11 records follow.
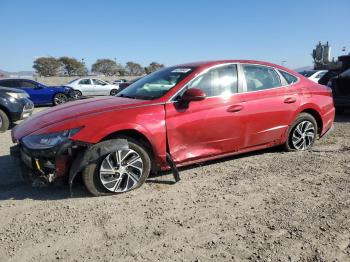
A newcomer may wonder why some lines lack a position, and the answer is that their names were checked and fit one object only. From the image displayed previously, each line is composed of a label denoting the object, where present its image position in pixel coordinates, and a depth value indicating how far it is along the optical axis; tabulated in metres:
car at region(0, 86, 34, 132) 9.44
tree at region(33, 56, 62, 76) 73.94
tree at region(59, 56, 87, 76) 77.44
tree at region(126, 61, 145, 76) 92.09
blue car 15.97
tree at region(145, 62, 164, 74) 87.72
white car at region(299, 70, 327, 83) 16.41
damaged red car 4.20
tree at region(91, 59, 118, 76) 85.69
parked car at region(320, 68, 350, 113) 9.93
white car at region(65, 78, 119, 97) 21.36
